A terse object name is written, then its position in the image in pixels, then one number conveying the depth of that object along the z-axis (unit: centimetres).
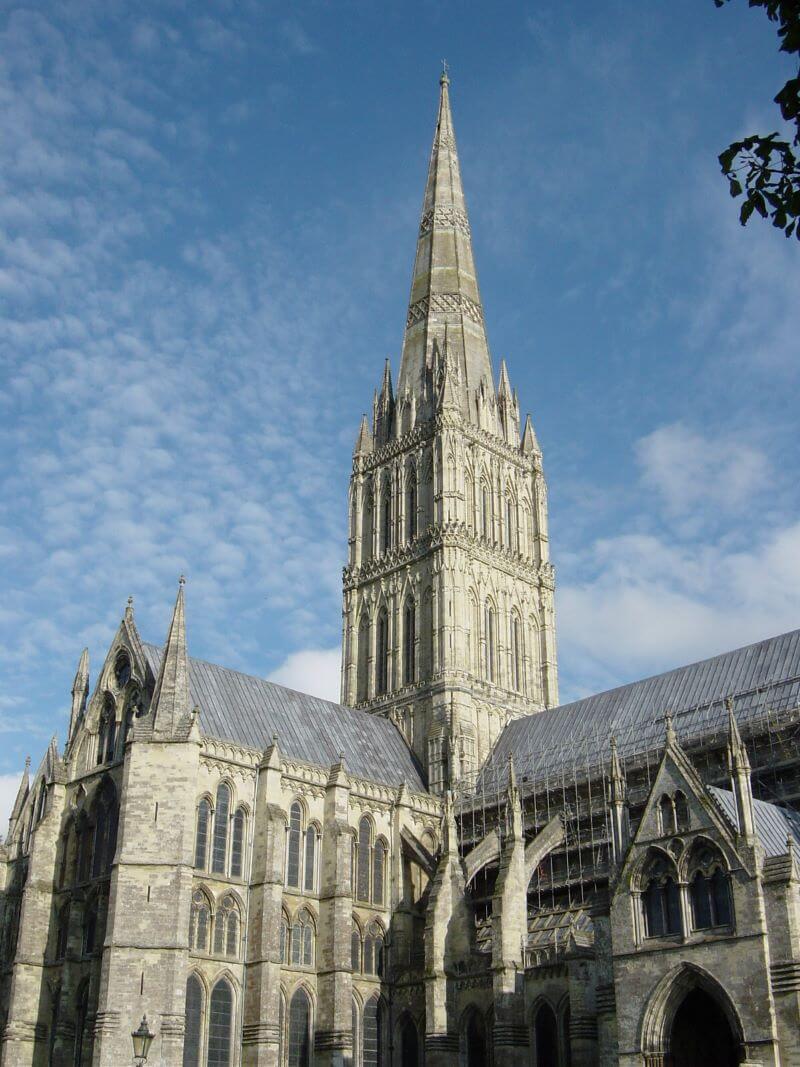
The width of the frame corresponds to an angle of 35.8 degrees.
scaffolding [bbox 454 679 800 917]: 3622
